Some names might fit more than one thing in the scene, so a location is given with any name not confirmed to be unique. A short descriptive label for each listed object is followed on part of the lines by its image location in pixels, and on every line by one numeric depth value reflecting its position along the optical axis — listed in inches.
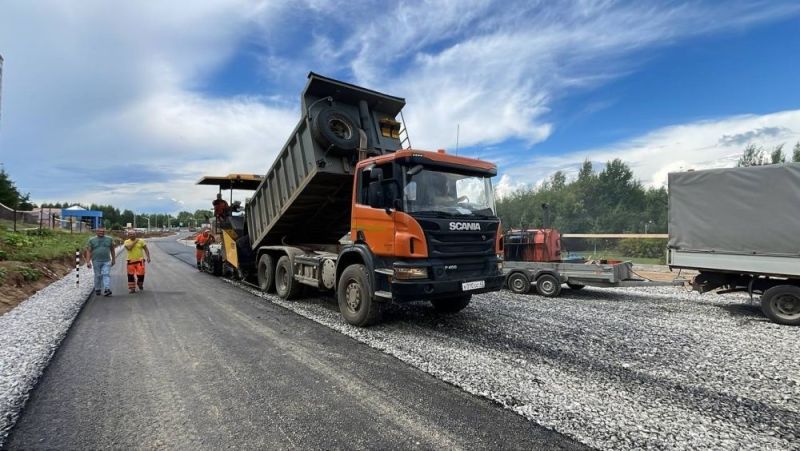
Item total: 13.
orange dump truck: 217.2
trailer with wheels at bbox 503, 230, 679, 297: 365.1
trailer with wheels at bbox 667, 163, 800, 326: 273.6
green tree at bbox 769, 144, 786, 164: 1181.1
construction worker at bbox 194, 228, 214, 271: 541.6
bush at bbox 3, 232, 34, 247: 525.4
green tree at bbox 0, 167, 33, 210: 1386.6
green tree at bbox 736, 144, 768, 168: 1211.4
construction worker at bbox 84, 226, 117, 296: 346.6
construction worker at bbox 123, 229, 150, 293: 361.4
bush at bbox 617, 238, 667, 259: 717.3
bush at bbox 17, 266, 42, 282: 371.6
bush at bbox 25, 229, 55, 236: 732.8
